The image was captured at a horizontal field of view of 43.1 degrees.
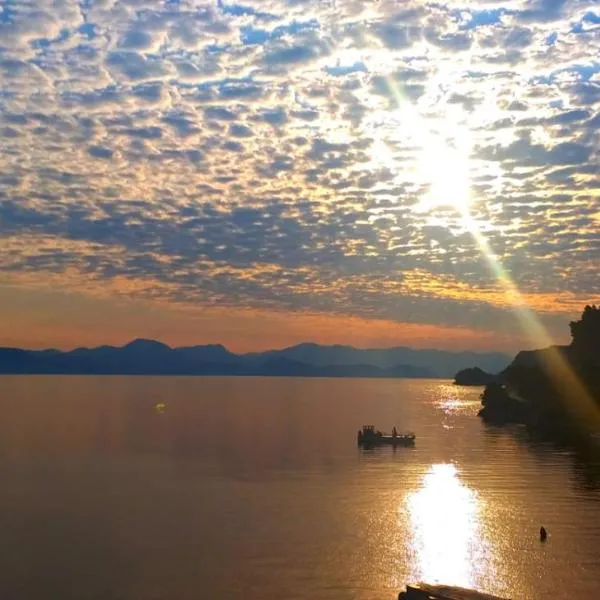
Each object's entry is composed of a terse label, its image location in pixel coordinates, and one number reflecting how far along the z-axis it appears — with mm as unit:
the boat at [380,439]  151250
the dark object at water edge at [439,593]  49531
